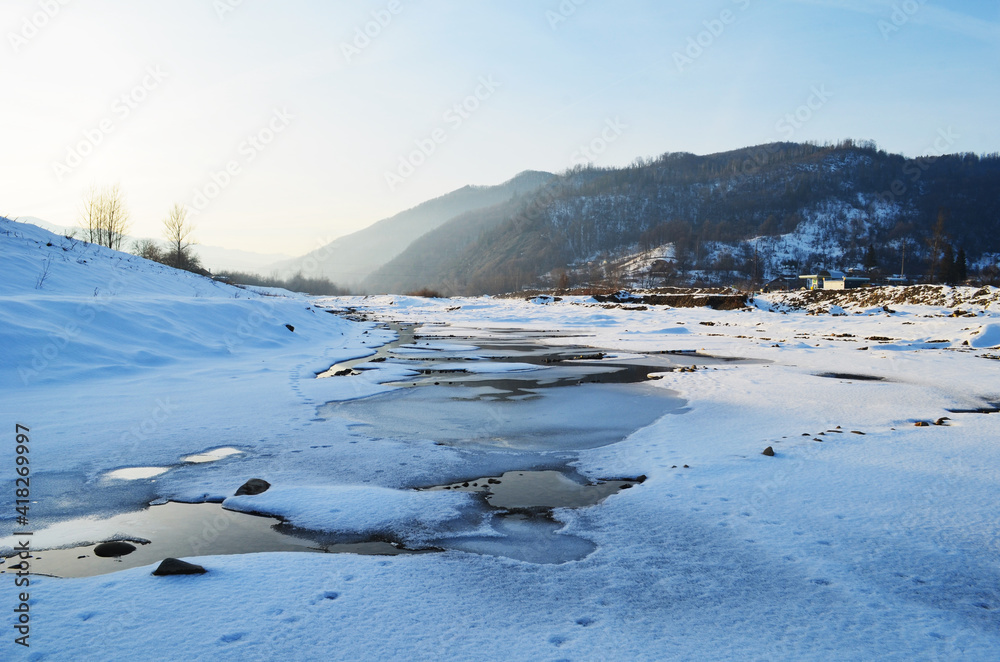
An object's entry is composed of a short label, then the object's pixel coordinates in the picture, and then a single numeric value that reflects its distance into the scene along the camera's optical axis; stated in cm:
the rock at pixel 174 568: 305
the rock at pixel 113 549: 348
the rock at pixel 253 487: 463
